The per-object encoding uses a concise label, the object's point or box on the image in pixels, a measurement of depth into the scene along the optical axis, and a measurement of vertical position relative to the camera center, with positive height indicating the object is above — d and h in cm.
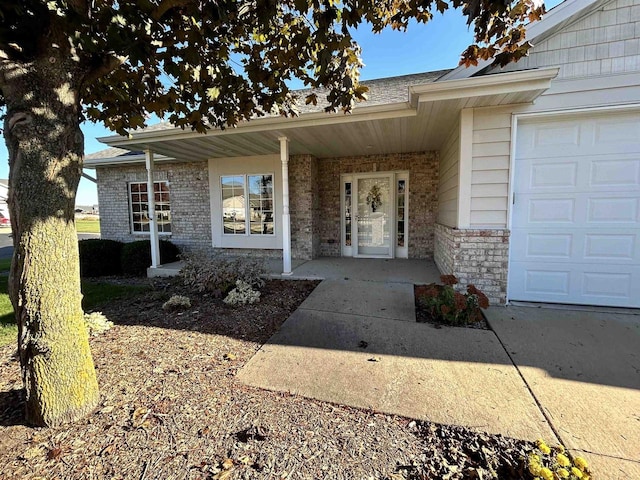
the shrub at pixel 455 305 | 354 -114
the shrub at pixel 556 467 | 138 -123
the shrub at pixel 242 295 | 435 -122
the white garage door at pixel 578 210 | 385 -1
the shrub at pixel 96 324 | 339 -126
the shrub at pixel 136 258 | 723 -104
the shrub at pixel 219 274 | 482 -102
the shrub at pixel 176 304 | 425 -128
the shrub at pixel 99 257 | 725 -103
